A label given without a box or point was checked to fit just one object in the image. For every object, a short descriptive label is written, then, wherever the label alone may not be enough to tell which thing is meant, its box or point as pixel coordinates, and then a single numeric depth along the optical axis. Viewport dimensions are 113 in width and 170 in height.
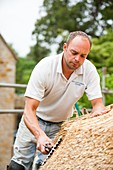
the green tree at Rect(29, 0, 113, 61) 22.39
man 3.22
